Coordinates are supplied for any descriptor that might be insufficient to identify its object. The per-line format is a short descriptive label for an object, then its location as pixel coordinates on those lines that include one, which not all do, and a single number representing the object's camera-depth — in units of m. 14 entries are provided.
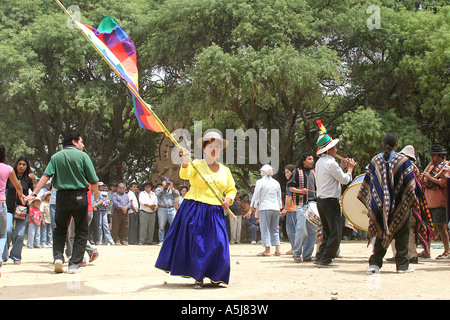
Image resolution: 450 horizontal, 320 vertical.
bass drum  9.66
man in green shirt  8.17
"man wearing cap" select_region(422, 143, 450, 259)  10.41
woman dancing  6.87
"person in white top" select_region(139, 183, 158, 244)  17.94
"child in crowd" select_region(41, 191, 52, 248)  16.14
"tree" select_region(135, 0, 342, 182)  18.95
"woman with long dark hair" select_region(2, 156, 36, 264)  10.22
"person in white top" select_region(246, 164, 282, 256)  12.51
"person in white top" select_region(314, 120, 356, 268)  8.92
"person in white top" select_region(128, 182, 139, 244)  18.19
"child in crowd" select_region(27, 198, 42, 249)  14.69
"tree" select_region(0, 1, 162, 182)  22.78
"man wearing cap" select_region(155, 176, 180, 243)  17.83
